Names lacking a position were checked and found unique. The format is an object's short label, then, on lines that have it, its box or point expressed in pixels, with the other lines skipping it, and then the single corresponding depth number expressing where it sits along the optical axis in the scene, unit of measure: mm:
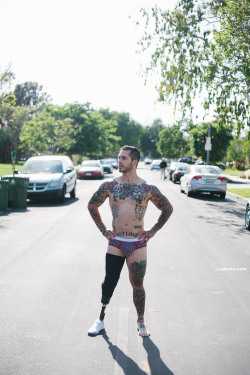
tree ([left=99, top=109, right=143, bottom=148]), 114188
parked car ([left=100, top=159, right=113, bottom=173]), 47281
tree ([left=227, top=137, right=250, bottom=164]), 51875
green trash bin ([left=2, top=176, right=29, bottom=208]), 14055
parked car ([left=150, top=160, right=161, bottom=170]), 62562
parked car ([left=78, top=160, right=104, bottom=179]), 32438
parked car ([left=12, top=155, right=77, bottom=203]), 15430
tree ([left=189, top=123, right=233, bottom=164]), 35656
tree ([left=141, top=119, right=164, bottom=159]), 140875
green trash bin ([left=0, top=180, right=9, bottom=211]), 13344
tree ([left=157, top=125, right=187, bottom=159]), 85875
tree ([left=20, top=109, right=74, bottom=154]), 42188
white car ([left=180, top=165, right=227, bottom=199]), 18938
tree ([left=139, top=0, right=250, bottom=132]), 15609
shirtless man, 4023
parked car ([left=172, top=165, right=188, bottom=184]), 30066
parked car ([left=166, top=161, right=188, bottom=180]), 33225
